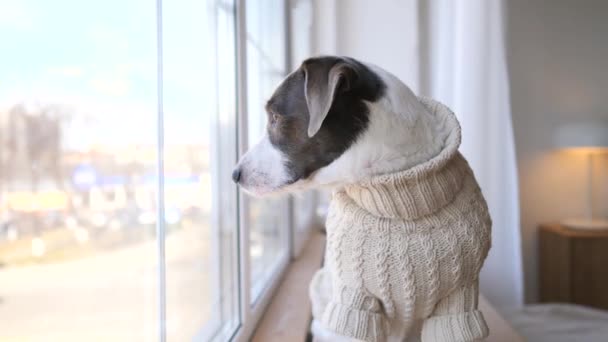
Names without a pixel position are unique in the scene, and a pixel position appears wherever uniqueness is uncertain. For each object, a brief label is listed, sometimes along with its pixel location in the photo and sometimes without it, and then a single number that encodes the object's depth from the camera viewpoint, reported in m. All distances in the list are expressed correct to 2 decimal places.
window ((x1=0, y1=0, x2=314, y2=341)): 0.50
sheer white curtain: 1.63
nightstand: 2.09
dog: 0.71
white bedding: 1.38
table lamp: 2.23
